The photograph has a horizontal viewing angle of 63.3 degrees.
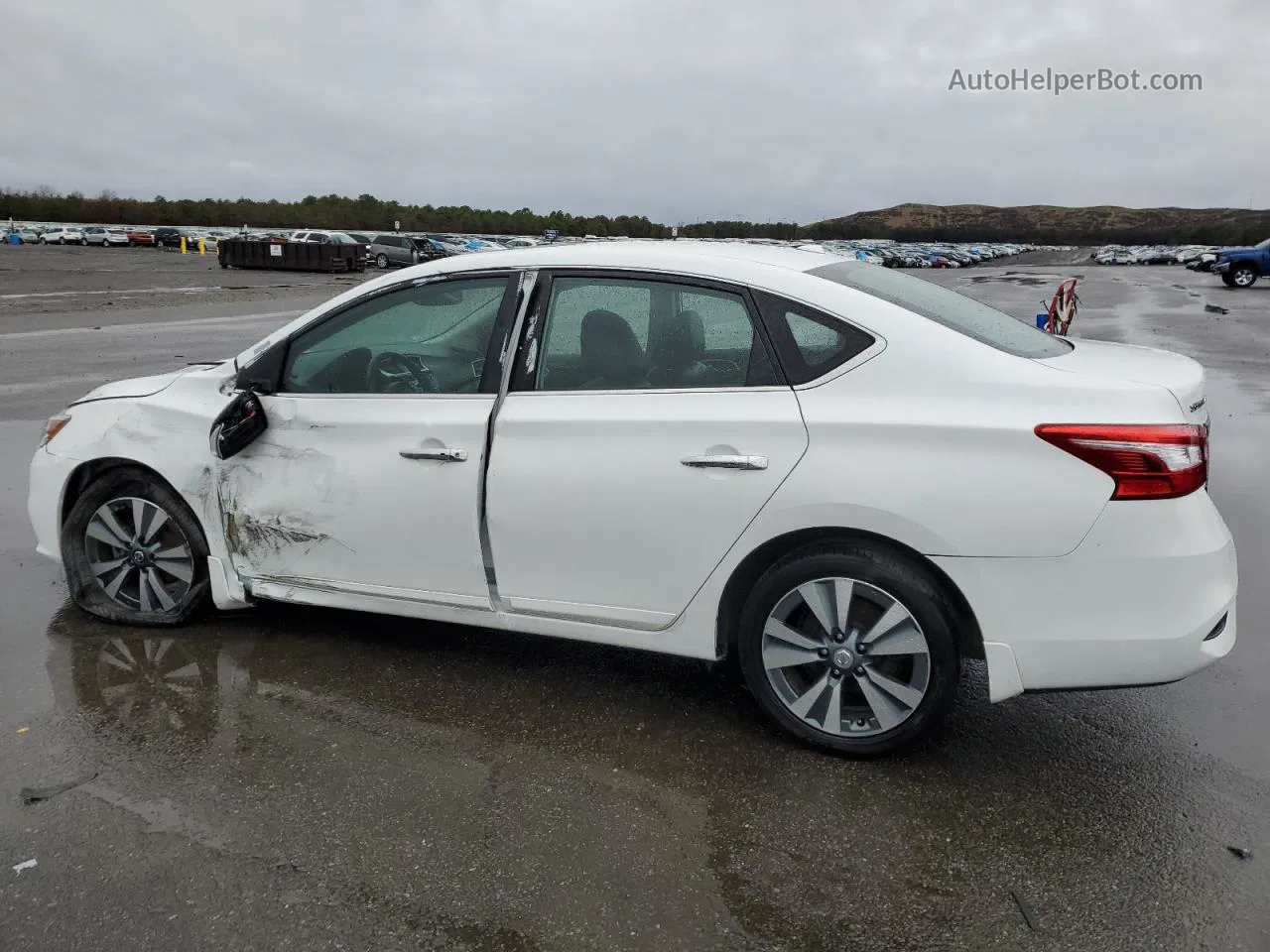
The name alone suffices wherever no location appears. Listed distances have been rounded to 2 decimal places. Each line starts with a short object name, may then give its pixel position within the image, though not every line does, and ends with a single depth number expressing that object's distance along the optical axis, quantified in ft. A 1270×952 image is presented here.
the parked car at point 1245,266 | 110.22
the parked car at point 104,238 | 214.07
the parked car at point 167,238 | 224.94
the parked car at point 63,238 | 220.84
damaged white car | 10.01
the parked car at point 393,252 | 149.07
